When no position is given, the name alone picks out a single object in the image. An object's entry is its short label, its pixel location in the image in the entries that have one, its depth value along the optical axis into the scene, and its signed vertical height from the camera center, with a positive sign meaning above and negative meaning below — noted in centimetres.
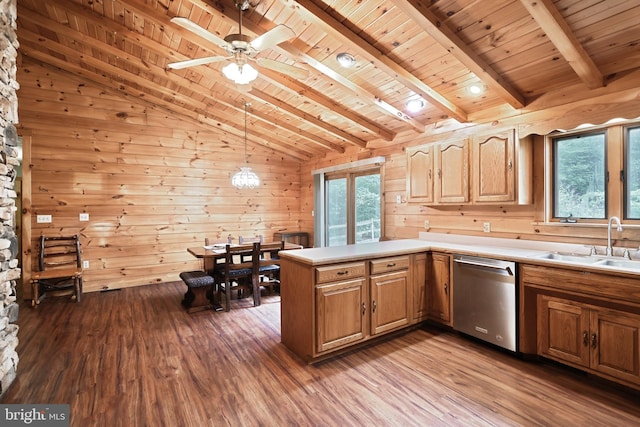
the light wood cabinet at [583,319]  213 -80
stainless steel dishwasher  270 -79
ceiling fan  213 +119
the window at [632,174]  259 +30
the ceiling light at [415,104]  357 +122
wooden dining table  400 -49
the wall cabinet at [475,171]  302 +43
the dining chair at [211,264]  445 -70
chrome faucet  249 -17
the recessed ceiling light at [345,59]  299 +146
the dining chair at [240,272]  396 -76
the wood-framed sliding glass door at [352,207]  518 +10
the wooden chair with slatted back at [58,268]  424 -74
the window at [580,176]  279 +32
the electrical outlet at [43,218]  459 -3
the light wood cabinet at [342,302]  260 -79
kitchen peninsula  219 -70
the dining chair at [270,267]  415 -76
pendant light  458 +50
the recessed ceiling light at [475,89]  315 +122
